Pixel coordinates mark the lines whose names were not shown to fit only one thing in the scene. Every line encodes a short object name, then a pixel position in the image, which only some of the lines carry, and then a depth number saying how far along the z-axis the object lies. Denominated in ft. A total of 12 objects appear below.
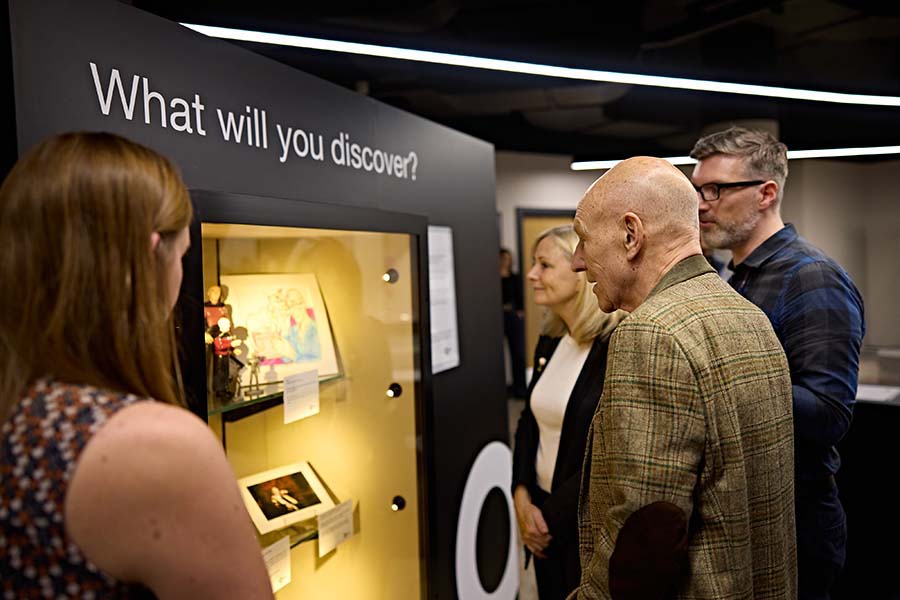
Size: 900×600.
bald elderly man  4.40
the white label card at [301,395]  6.21
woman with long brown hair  2.79
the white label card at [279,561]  6.09
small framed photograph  6.04
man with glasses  6.53
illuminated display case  5.30
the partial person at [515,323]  31.17
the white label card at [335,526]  6.88
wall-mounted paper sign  9.71
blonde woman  7.79
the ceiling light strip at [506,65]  9.27
